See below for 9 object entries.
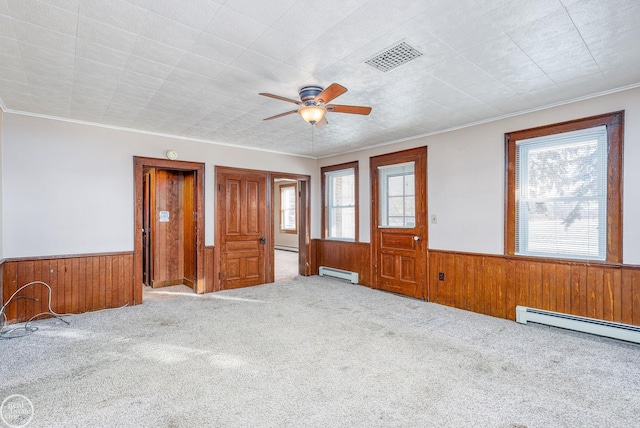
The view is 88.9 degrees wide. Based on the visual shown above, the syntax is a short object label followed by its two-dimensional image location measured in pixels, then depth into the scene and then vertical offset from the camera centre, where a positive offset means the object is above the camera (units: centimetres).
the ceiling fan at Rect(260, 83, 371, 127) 291 +99
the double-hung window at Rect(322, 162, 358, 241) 642 +27
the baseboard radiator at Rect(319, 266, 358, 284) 627 -120
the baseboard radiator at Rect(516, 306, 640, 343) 328 -121
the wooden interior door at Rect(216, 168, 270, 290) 575 -21
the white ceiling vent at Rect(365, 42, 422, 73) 248 +126
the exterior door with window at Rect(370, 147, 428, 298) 516 -13
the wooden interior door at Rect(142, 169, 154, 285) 599 -13
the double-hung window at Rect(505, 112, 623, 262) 340 +26
